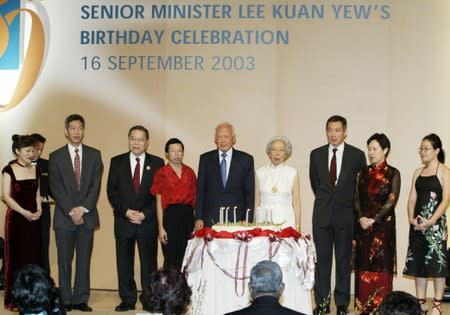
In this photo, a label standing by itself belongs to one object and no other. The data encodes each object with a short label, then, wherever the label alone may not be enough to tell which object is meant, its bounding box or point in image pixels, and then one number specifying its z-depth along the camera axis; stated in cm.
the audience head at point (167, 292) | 399
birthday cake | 685
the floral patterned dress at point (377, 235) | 736
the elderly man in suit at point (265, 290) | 393
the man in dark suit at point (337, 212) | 765
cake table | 677
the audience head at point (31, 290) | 394
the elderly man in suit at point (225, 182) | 776
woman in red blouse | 785
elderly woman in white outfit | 756
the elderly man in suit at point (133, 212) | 788
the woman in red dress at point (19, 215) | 771
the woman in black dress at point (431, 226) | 725
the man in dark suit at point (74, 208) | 788
